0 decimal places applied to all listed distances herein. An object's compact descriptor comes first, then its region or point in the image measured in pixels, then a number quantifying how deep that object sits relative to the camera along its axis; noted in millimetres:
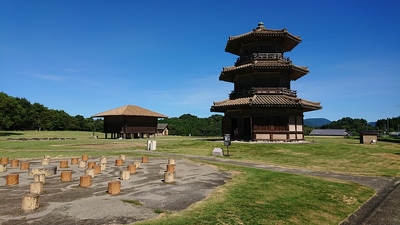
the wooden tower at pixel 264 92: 28547
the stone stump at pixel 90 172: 11508
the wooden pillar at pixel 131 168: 12636
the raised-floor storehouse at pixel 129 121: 44219
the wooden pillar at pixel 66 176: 10555
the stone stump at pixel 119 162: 15250
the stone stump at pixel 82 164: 14500
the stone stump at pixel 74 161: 15852
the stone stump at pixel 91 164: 13195
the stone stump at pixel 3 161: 14766
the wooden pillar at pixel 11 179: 9734
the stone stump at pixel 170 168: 12625
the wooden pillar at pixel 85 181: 9625
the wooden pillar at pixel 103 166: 13477
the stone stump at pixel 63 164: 14336
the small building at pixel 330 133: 73638
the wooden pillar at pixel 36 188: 8469
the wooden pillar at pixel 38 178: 9906
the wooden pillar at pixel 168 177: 10539
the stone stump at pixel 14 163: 14465
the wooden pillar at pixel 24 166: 13530
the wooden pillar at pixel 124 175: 11000
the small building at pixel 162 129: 84500
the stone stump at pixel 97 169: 12398
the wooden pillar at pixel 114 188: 8484
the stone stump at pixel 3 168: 12777
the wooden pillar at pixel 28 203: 6684
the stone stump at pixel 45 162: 15273
